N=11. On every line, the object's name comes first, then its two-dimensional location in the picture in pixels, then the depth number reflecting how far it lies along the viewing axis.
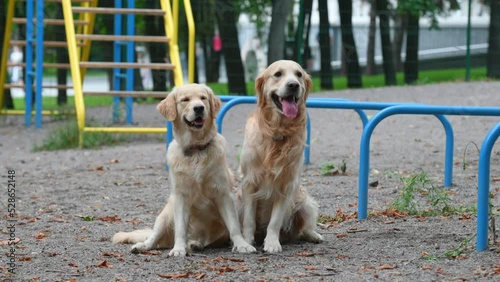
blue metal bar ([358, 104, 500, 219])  10.55
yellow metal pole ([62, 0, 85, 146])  20.26
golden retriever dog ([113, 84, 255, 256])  10.17
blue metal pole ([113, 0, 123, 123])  24.81
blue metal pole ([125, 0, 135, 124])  24.90
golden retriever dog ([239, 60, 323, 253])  10.35
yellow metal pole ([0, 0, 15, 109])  25.98
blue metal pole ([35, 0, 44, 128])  23.19
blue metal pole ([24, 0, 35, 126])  25.35
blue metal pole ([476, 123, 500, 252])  9.16
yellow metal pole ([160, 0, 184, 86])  20.31
